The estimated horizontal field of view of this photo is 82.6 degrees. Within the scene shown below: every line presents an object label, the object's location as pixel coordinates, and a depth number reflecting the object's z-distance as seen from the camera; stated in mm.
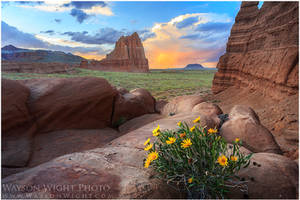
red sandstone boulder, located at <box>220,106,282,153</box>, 3848
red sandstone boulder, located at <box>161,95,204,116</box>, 6785
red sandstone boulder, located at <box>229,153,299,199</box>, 2072
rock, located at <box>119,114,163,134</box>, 6085
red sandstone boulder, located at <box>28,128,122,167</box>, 4069
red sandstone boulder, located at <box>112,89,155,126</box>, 6762
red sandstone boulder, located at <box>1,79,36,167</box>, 3676
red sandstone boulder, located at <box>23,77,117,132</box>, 4930
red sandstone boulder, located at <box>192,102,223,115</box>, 5340
